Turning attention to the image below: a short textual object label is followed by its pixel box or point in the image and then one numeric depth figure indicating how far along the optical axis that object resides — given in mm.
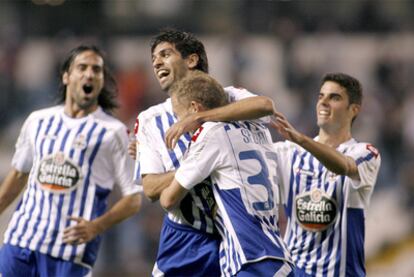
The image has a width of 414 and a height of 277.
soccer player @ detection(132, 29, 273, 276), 12297
